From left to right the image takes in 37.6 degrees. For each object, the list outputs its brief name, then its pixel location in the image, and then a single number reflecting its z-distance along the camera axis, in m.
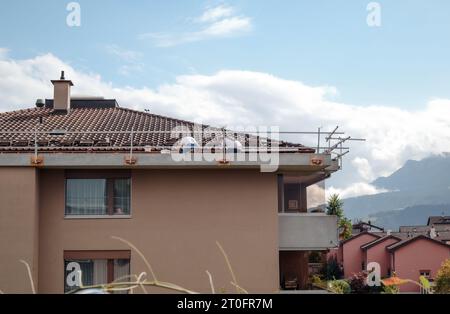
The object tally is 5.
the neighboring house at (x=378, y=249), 58.38
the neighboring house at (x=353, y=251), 63.03
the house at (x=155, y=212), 15.70
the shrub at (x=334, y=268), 58.62
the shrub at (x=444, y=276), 39.84
